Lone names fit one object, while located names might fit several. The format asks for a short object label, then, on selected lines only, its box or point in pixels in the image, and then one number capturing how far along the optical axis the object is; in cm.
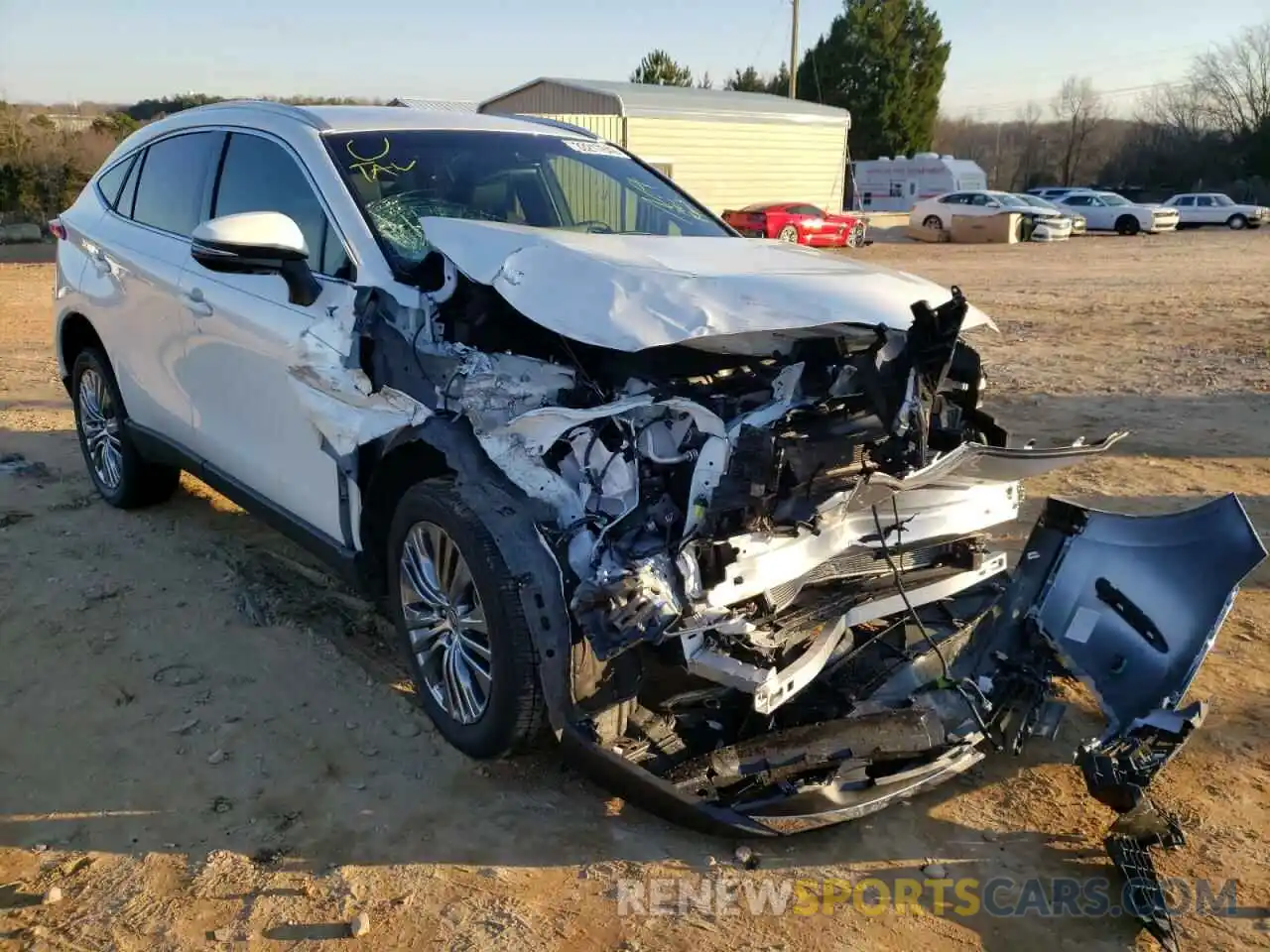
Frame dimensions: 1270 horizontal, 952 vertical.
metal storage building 2833
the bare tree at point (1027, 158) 6518
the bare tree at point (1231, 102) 5694
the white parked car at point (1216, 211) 3541
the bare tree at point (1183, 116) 5972
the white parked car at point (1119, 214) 3325
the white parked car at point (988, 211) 2877
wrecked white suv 286
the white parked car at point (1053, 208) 3050
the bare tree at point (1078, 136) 6391
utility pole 4047
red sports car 2511
